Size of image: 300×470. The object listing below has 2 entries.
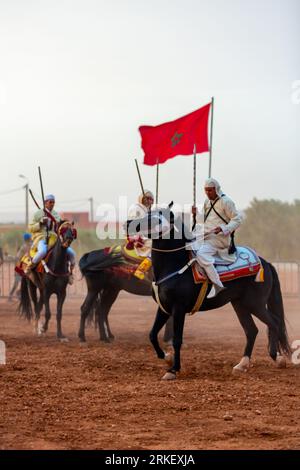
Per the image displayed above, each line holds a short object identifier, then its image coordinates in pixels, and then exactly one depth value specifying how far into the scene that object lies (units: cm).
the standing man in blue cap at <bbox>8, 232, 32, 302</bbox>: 2337
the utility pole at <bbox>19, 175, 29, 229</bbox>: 4925
